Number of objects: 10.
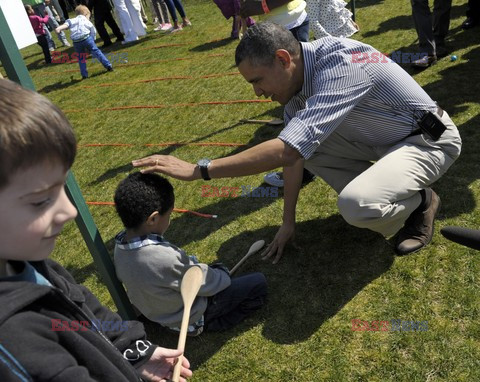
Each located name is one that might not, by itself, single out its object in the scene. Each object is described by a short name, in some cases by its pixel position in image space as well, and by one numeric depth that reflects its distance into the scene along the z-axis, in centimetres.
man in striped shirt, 209
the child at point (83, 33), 764
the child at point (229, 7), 652
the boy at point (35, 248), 81
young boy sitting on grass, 191
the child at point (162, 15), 1004
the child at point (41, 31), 909
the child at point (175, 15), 914
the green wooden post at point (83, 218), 147
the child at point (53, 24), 1132
